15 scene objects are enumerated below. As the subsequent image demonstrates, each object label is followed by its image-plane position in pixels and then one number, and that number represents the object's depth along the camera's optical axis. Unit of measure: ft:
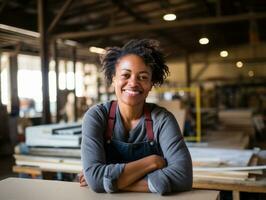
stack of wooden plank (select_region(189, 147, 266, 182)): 9.08
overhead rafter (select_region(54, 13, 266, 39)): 18.90
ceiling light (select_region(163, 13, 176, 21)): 21.37
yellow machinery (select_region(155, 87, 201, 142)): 19.20
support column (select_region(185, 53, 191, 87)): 48.65
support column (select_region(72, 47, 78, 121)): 33.83
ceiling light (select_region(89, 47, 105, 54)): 32.22
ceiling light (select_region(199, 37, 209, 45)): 26.81
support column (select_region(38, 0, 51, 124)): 17.49
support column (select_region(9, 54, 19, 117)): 25.55
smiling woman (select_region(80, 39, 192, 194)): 5.30
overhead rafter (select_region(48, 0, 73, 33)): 19.13
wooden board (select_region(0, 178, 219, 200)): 5.15
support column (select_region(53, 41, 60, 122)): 23.45
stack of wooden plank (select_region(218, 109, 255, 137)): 30.25
